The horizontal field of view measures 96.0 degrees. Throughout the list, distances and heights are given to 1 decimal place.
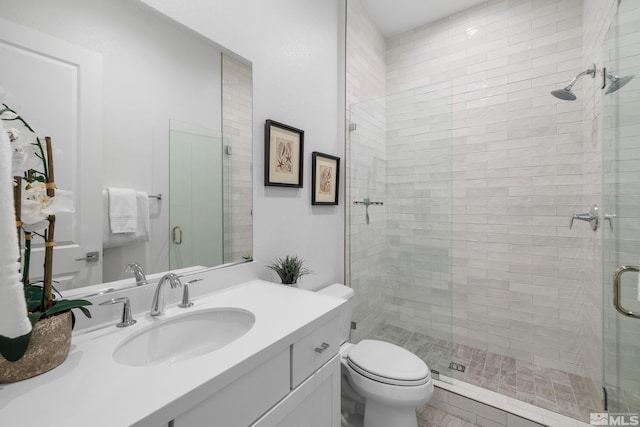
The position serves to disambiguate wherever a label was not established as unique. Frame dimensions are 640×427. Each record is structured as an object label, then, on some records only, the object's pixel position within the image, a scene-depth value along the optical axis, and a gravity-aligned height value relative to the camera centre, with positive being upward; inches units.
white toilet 53.7 -33.1
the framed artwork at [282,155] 59.2 +12.8
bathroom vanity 21.4 -14.2
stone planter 23.4 -12.1
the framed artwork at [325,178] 74.5 +9.3
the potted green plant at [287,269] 59.8 -11.9
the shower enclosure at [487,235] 76.4 -6.6
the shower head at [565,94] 68.3 +28.8
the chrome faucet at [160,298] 38.8 -11.7
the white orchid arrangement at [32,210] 23.7 +0.2
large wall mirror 32.1 +12.2
